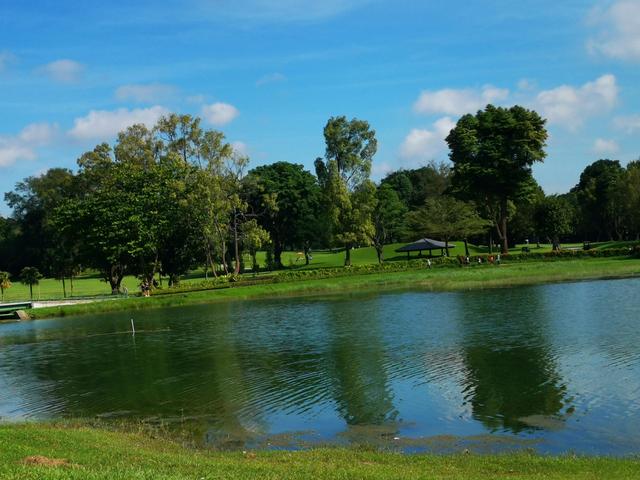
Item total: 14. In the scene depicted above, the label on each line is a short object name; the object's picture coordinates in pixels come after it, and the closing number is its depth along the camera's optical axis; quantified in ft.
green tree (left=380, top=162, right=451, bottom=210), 446.19
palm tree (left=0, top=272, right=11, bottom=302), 238.85
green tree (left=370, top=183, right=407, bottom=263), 319.18
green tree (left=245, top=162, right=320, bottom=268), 343.87
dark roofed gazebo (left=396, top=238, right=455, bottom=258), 312.09
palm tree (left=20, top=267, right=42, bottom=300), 244.42
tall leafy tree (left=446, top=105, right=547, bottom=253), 266.98
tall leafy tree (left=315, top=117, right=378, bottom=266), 273.13
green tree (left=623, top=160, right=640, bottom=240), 305.53
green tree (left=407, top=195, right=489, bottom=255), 298.76
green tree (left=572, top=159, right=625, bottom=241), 352.94
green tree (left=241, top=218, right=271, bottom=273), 252.42
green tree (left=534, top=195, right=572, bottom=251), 330.75
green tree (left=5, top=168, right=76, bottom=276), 314.76
